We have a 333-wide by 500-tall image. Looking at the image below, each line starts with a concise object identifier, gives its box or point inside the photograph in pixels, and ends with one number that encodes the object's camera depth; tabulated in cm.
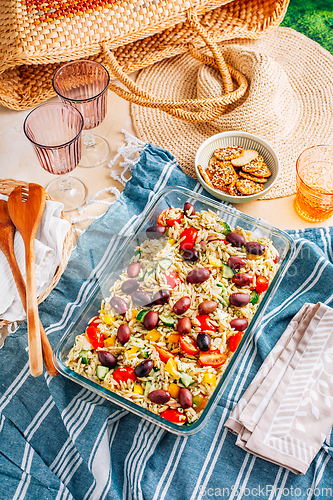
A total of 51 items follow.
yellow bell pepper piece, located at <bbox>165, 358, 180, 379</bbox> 108
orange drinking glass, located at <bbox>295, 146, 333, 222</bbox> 149
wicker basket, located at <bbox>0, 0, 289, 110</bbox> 156
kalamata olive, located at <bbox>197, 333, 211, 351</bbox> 110
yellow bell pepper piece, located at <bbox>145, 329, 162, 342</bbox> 116
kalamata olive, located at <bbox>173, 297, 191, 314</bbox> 117
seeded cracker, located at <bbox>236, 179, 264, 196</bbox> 152
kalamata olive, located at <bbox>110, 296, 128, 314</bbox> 120
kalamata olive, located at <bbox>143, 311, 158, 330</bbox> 116
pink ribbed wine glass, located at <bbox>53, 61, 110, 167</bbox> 146
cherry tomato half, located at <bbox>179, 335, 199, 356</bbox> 112
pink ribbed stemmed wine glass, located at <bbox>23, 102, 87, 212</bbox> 133
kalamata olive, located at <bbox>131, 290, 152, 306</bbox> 120
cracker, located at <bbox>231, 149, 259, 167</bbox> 157
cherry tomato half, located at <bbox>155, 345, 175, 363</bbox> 112
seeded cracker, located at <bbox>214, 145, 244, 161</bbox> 158
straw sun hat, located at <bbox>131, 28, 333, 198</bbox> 165
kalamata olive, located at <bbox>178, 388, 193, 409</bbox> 104
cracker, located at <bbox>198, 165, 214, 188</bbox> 154
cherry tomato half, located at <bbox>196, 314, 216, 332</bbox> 115
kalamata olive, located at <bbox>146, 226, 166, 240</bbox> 131
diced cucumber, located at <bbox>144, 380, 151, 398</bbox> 107
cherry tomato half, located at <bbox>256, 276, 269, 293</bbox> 123
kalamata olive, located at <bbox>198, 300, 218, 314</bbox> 117
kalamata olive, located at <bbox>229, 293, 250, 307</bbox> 118
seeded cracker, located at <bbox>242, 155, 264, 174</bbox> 155
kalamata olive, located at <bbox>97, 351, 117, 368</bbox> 111
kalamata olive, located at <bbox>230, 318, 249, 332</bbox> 115
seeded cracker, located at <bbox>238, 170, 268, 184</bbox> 155
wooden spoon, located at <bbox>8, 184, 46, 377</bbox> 114
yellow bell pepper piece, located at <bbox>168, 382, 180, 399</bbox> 107
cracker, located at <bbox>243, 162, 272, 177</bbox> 155
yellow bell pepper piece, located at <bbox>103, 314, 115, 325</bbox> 120
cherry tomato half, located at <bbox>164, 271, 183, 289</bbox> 123
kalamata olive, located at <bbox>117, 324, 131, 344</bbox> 115
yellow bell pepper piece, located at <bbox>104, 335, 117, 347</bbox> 117
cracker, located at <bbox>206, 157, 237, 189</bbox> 155
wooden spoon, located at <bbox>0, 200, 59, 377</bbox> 121
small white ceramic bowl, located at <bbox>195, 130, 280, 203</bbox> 152
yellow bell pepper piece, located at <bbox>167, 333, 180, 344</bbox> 115
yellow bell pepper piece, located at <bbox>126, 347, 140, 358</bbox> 112
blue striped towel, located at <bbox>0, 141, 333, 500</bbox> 110
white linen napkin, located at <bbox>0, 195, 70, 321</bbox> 127
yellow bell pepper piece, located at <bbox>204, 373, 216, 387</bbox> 108
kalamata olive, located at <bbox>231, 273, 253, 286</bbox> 121
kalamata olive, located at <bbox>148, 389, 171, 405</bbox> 104
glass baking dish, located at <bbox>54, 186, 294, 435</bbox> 105
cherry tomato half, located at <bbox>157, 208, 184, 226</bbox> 133
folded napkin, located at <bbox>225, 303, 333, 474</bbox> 109
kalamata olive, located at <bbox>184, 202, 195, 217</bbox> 135
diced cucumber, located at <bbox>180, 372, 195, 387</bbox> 108
